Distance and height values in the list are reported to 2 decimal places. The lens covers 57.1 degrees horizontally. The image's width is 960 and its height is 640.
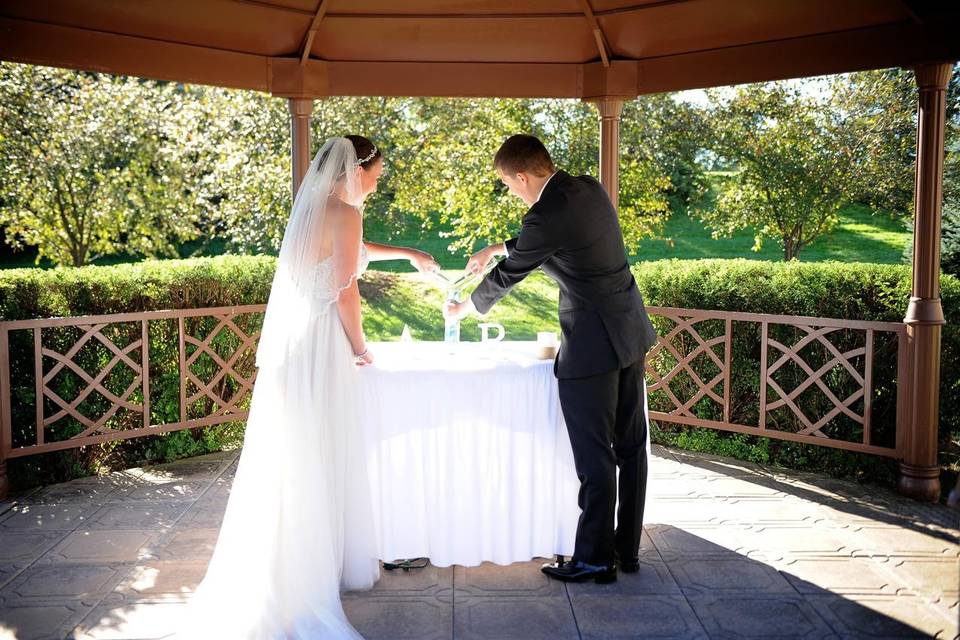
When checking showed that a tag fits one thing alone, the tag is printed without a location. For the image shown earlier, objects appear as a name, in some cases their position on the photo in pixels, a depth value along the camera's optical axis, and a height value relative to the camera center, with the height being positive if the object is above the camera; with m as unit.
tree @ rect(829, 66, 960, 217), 10.17 +1.94
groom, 4.09 -0.11
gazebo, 5.29 +1.61
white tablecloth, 4.24 -0.83
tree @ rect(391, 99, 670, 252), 10.66 +1.57
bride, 3.68 -0.73
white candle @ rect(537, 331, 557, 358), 4.59 -0.28
